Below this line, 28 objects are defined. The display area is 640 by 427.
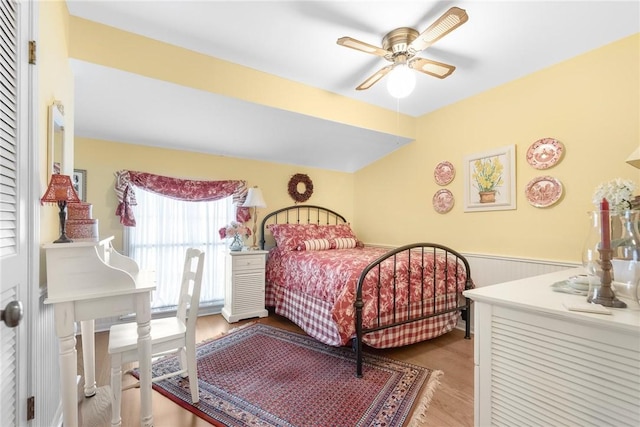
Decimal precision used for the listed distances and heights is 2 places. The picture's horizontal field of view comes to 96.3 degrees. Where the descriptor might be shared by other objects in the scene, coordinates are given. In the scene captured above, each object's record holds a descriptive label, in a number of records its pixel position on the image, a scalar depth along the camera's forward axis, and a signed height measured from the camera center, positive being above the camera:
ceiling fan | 1.69 +1.10
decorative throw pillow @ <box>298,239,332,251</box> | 3.64 -0.40
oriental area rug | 1.69 -1.19
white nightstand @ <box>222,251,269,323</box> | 3.30 -0.85
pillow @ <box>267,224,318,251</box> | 3.63 -0.27
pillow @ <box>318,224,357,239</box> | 4.02 -0.25
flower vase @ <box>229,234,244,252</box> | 3.46 -0.36
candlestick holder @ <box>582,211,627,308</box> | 0.92 -0.17
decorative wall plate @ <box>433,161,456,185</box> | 3.32 +0.48
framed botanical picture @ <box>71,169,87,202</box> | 2.87 +0.33
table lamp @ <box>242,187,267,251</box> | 3.60 +0.18
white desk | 1.30 -0.41
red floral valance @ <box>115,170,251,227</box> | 3.02 +0.29
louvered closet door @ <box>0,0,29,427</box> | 0.93 +0.05
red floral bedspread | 2.24 -0.63
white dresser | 0.80 -0.47
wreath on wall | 4.18 +0.39
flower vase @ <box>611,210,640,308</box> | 0.93 -0.16
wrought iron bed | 2.23 -0.68
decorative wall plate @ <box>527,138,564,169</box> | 2.52 +0.55
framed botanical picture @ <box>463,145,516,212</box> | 2.82 +0.34
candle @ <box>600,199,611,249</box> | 0.94 -0.05
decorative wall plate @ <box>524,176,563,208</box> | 2.52 +0.20
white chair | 1.53 -0.74
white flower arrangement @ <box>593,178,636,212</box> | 1.34 +0.09
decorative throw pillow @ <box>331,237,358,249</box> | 3.91 -0.40
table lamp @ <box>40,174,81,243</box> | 1.26 +0.09
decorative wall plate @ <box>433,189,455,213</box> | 3.33 +0.15
